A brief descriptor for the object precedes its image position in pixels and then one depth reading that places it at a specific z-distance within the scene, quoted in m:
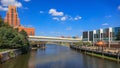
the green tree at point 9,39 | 24.82
